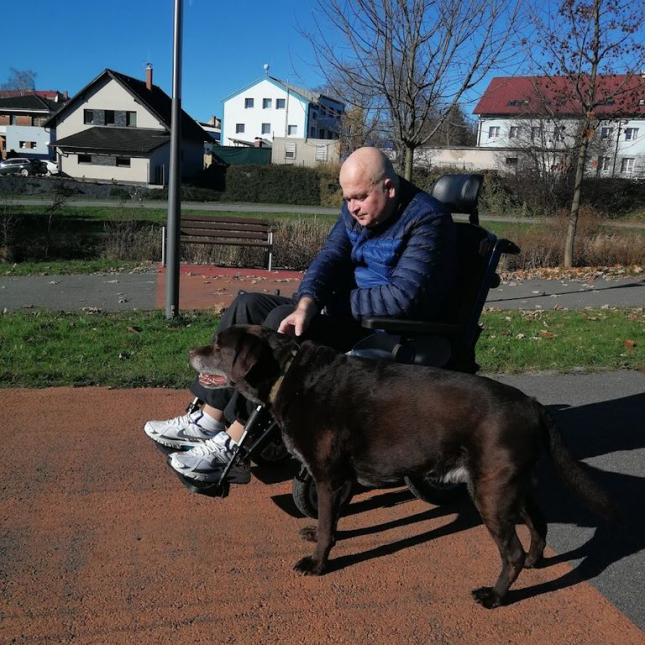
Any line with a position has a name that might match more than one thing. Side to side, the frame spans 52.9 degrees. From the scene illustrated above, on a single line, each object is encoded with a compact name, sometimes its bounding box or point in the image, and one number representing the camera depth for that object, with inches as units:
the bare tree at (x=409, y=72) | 346.9
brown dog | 109.7
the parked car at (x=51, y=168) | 2225.4
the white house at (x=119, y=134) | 2073.1
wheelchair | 135.1
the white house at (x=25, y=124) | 2994.6
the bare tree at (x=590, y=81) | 512.4
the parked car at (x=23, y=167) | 2078.4
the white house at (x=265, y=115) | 3122.5
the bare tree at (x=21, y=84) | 4436.5
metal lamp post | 305.7
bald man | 140.9
